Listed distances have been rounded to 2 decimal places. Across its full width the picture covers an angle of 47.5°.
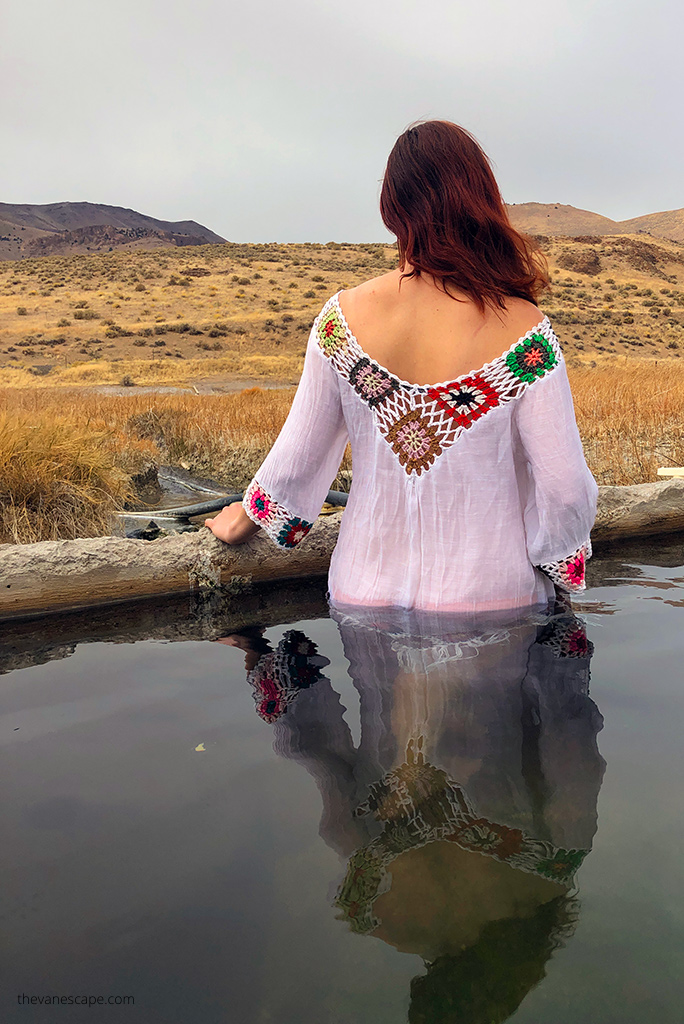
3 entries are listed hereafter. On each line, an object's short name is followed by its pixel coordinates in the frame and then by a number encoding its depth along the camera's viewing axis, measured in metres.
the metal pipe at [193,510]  4.01
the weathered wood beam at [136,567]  3.06
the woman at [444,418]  2.17
